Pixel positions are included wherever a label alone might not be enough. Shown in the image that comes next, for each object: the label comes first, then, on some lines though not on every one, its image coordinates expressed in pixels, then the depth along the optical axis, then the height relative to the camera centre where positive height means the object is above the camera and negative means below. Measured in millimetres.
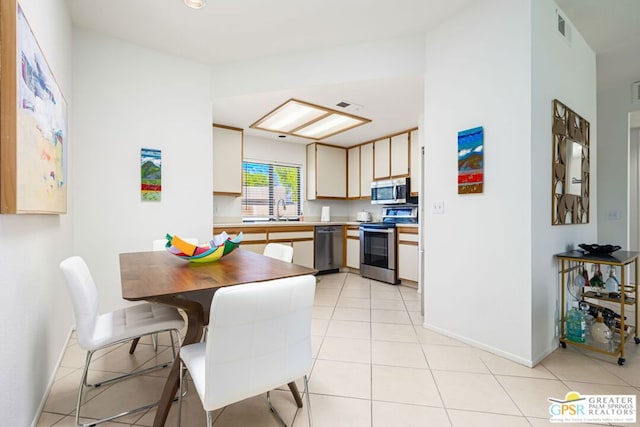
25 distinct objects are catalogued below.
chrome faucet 5154 +63
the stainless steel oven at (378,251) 4207 -600
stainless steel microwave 4332 +305
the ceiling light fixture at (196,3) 2285 +1604
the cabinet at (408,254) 3947 -574
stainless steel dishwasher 4827 -605
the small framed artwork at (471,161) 2247 +385
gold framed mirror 2203 +348
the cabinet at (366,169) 5051 +723
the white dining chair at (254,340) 959 -450
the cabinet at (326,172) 5188 +700
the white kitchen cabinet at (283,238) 4117 -387
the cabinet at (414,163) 4229 +684
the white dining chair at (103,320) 1412 -609
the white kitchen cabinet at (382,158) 4697 +845
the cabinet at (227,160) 4109 +714
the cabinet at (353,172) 5324 +699
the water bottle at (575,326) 2240 -866
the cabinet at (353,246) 4910 -588
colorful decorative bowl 1730 -232
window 4863 +354
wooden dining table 1205 -312
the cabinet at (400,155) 4391 +836
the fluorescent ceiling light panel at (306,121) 3574 +1204
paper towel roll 5410 -53
